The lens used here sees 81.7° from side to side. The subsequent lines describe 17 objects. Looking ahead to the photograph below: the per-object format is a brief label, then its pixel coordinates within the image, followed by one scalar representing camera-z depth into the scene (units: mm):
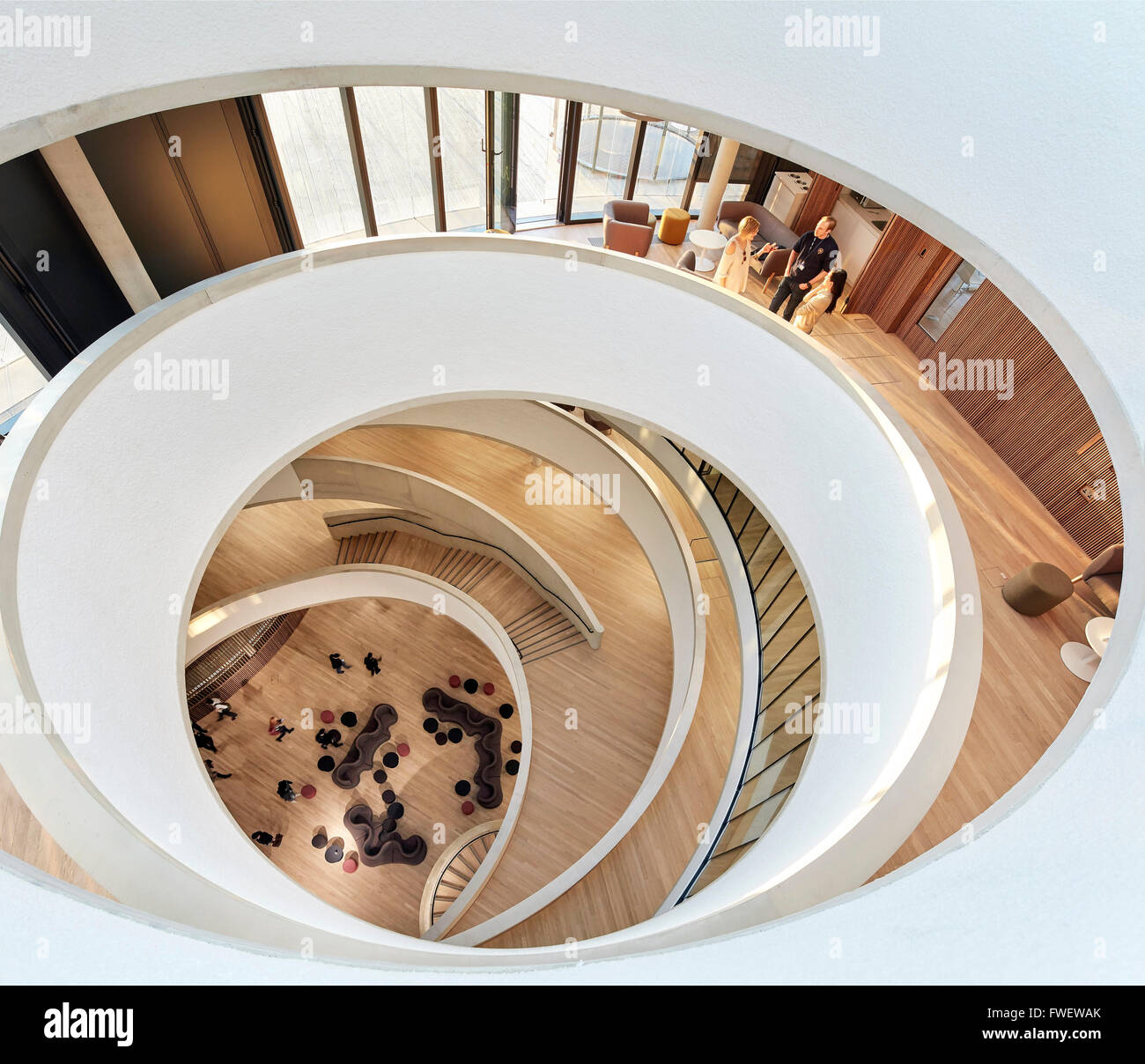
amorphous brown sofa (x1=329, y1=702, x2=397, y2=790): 12898
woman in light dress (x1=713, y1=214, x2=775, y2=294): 7961
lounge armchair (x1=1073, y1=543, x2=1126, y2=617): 5473
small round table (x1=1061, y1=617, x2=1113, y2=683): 5043
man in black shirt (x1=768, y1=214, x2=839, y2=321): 7641
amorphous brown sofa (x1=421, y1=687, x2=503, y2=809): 13148
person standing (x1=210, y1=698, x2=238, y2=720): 12344
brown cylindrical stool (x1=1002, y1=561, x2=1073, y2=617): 5270
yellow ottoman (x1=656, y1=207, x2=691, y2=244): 10484
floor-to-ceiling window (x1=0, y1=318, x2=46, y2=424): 6406
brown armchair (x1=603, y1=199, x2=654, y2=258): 9805
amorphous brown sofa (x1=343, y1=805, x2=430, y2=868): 12484
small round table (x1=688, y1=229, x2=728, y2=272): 9477
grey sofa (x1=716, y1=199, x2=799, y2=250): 10948
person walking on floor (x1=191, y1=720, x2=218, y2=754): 12312
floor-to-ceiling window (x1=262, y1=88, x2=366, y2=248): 7703
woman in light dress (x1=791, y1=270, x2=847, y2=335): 7504
